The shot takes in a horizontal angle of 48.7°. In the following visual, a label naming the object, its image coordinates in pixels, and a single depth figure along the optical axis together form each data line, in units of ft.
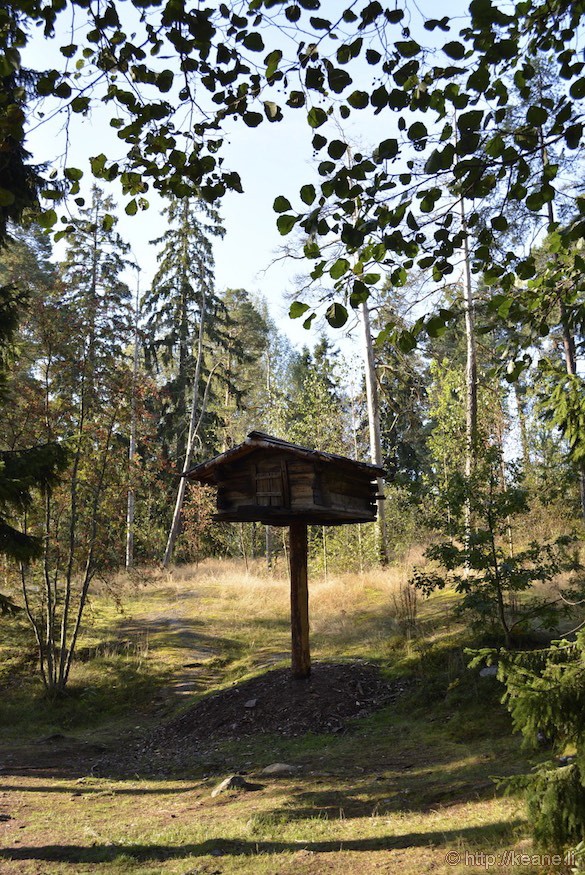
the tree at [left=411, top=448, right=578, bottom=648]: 29.35
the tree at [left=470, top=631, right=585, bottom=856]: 10.36
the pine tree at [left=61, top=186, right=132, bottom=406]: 43.29
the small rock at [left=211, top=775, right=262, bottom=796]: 22.18
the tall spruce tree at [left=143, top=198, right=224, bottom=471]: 93.56
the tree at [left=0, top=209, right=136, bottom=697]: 40.83
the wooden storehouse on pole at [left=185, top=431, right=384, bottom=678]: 30.22
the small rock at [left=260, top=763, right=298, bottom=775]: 23.51
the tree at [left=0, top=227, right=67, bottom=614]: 28.50
